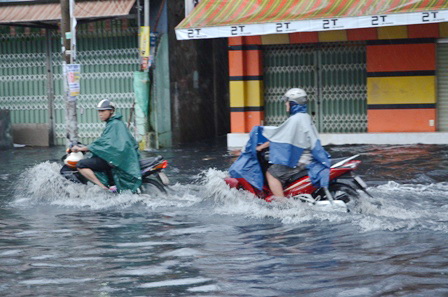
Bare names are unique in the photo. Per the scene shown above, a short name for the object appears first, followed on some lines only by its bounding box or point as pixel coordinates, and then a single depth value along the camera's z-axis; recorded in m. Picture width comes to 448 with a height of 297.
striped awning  16.23
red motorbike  9.99
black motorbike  11.70
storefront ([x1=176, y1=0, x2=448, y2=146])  16.92
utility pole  16.20
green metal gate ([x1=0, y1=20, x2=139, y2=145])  20.67
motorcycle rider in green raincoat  11.59
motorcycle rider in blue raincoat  10.03
